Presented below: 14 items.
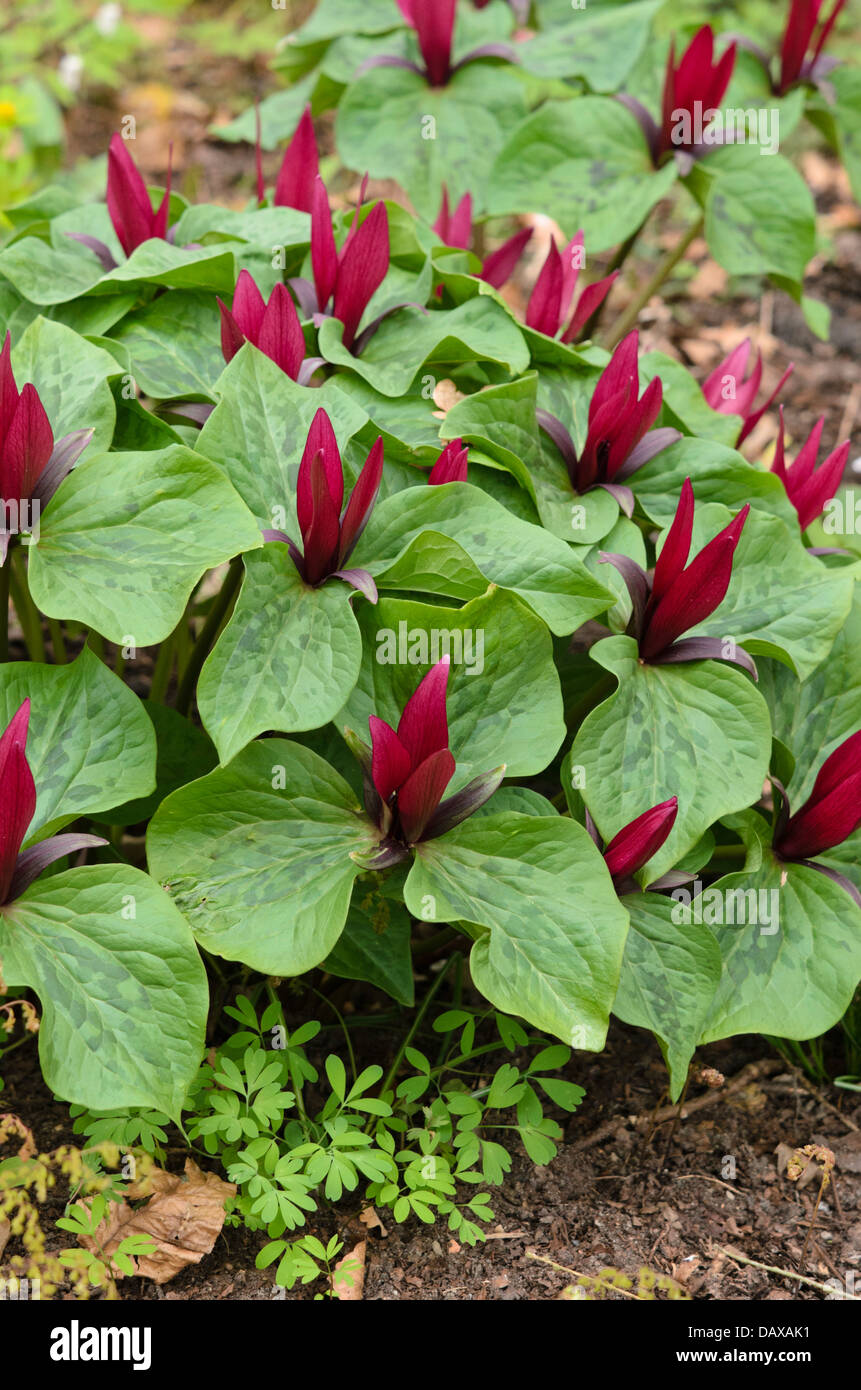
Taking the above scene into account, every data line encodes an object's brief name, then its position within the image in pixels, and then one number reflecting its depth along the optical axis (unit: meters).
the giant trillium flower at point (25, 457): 1.38
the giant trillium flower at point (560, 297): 1.53
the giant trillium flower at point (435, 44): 1.65
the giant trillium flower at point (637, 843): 1.39
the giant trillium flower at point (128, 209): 1.52
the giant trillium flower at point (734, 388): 1.59
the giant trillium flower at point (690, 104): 1.60
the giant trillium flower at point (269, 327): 1.43
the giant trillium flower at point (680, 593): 1.42
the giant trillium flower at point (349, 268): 1.47
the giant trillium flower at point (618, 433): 1.46
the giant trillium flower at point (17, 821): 1.35
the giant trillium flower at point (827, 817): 1.43
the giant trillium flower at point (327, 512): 1.38
